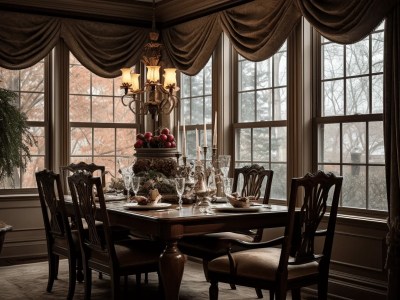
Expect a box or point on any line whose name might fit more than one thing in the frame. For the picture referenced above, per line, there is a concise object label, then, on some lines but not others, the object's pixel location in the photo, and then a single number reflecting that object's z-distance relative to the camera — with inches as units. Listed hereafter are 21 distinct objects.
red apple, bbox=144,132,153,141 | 182.5
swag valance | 169.6
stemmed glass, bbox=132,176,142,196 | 158.2
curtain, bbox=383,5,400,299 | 152.4
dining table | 134.3
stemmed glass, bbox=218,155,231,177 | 161.2
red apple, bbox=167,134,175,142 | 181.1
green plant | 213.3
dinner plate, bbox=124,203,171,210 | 149.6
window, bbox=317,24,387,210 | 170.4
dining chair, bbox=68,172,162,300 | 144.9
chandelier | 181.9
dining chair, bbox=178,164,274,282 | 167.3
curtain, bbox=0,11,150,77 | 231.0
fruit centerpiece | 171.3
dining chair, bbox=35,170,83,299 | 167.9
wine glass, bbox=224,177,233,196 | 161.3
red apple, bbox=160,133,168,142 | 179.9
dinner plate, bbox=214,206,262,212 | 145.7
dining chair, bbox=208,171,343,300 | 130.3
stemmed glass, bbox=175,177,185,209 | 147.3
